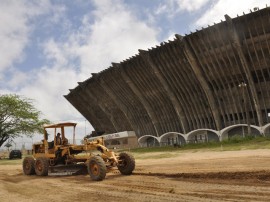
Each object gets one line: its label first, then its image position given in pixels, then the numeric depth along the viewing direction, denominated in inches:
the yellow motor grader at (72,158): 533.0
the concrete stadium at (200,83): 1640.0
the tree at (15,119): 1977.1
